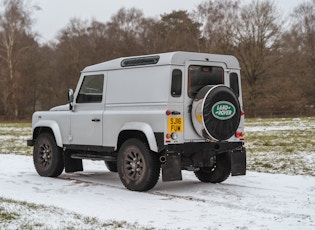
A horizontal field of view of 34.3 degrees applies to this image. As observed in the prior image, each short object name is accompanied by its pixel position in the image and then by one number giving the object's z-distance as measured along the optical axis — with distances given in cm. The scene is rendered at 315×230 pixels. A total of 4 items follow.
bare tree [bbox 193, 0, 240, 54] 5041
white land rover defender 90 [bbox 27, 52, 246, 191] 877
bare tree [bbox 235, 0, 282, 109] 4912
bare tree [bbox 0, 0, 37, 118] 5347
